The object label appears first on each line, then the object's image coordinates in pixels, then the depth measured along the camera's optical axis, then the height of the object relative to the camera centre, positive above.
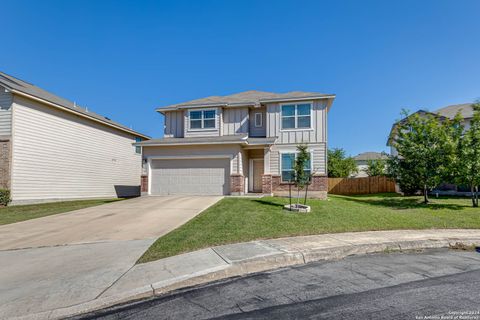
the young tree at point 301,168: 11.10 +0.21
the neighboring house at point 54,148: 14.02 +1.57
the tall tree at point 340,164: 29.97 +1.10
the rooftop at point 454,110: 20.67 +5.55
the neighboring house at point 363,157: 46.23 +3.07
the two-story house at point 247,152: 15.70 +1.32
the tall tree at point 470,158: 12.17 +0.75
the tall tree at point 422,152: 13.09 +1.14
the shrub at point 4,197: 13.37 -1.26
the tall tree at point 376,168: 28.70 +0.65
